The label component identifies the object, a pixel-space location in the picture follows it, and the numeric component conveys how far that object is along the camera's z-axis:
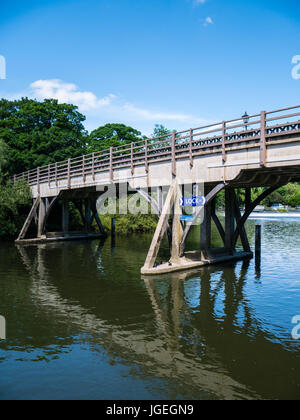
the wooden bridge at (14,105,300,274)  11.81
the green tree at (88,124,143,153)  51.04
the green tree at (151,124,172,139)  63.45
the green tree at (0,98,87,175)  35.28
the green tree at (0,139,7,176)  27.36
